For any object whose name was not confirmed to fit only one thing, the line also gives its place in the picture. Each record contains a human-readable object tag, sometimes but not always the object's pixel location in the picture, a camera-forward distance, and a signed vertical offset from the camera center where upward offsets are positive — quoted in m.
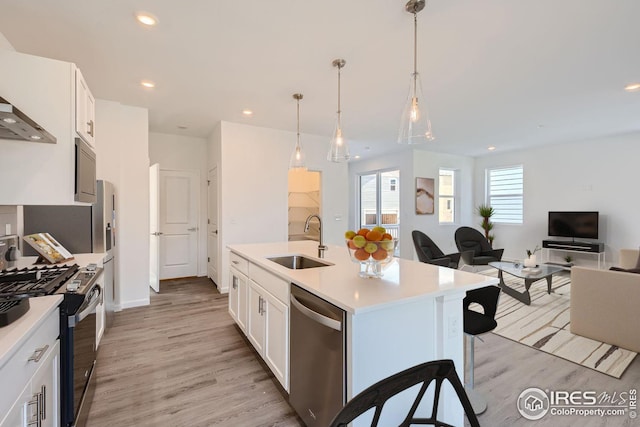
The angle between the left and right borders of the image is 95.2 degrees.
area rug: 2.46 -1.26
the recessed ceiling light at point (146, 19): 2.07 +1.38
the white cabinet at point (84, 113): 1.93 +0.69
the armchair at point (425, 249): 4.34 -0.60
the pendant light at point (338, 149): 2.93 +0.61
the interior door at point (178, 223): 5.27 -0.27
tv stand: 5.40 -0.71
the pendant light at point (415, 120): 2.04 +0.65
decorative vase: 4.12 -0.74
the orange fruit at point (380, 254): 1.67 -0.26
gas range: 1.13 -0.41
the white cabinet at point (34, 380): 0.94 -0.65
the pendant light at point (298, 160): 3.21 +0.54
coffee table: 3.86 -0.86
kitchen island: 1.32 -0.53
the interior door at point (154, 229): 4.26 -0.31
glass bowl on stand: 1.65 -0.27
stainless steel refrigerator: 2.57 -0.17
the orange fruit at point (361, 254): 1.69 -0.26
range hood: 1.26 +0.41
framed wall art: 6.64 +0.32
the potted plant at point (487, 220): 7.11 -0.25
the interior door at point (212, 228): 4.92 -0.34
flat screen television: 5.54 -0.28
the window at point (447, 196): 7.31 +0.34
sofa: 2.54 -0.89
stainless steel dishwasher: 1.37 -0.78
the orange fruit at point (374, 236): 1.64 -0.15
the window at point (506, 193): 6.87 +0.41
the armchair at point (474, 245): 5.30 -0.67
